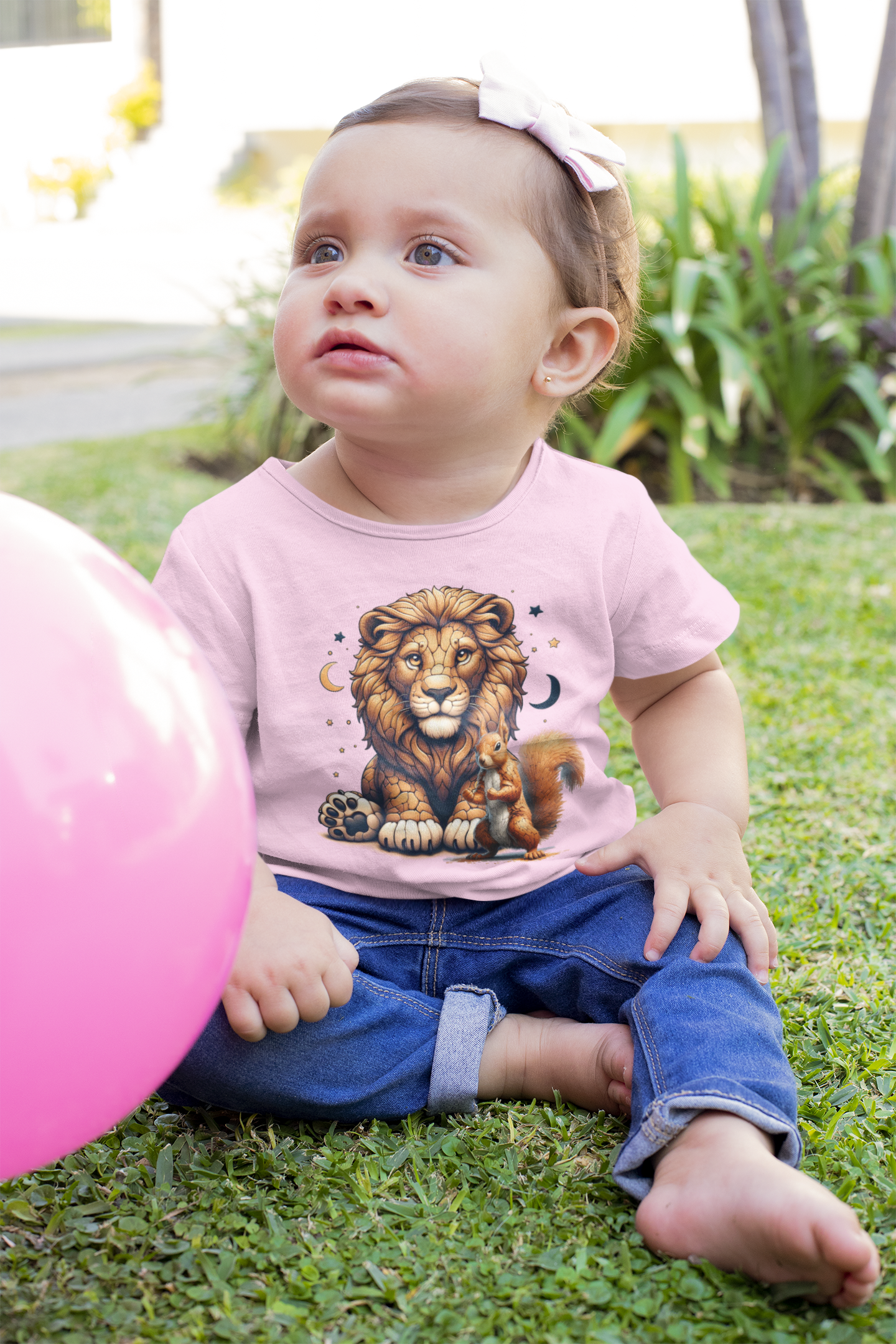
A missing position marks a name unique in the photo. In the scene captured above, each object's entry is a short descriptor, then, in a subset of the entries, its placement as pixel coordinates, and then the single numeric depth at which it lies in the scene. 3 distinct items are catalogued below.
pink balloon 0.95
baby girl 1.40
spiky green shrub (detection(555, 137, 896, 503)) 4.66
